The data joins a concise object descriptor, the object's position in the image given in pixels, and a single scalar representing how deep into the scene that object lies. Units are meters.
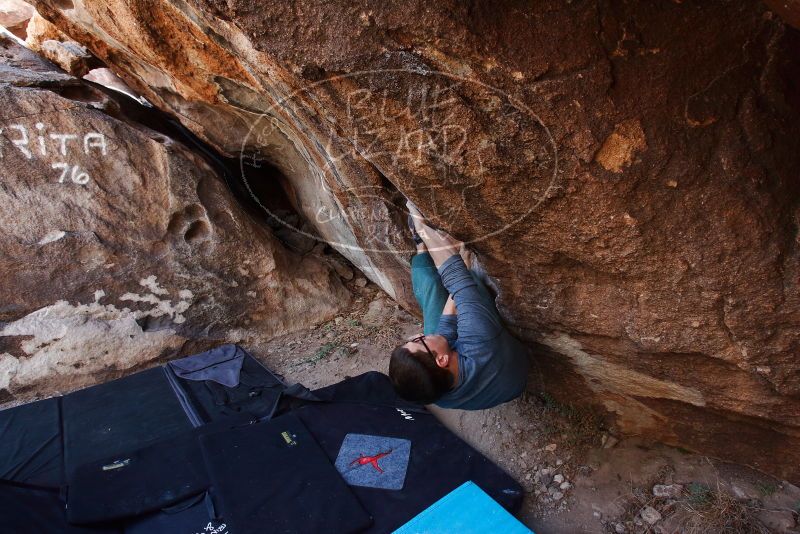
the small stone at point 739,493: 2.14
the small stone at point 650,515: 2.17
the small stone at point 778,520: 2.01
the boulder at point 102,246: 3.42
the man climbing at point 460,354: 2.18
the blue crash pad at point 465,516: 2.16
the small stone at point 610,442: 2.57
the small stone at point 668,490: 2.25
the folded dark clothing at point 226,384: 3.21
